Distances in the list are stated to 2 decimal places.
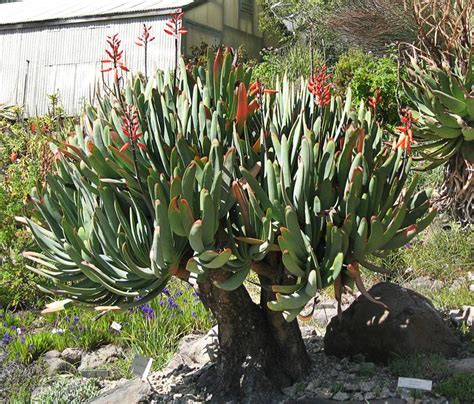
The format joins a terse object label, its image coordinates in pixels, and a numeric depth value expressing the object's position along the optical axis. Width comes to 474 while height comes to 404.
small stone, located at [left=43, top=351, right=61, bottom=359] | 5.70
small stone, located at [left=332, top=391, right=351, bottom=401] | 3.95
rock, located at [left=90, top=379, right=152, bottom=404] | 4.37
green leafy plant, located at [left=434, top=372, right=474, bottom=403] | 3.82
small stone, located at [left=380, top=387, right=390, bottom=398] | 3.92
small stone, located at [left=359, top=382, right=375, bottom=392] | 4.01
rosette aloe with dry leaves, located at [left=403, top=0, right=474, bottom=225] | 4.88
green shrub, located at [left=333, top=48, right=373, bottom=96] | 11.46
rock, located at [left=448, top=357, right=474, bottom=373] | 4.13
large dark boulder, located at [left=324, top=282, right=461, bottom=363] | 4.36
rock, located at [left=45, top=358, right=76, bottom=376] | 5.44
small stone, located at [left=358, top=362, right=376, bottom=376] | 4.18
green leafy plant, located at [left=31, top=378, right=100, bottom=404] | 4.76
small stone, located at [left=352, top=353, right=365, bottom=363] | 4.39
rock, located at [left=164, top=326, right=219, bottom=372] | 4.83
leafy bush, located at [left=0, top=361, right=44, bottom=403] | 5.00
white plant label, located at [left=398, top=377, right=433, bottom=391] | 3.79
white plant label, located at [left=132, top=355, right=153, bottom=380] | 4.28
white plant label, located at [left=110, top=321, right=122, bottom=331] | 4.68
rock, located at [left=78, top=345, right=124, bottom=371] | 5.54
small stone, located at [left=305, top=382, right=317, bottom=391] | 4.11
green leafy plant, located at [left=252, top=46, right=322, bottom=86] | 12.91
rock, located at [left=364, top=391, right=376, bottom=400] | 3.92
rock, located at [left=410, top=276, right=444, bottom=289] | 6.64
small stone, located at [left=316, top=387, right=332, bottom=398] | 3.99
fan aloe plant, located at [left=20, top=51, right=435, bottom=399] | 3.40
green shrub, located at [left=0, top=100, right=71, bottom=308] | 7.08
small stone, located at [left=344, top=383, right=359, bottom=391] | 4.03
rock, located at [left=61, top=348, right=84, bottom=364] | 5.70
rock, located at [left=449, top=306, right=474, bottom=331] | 4.96
